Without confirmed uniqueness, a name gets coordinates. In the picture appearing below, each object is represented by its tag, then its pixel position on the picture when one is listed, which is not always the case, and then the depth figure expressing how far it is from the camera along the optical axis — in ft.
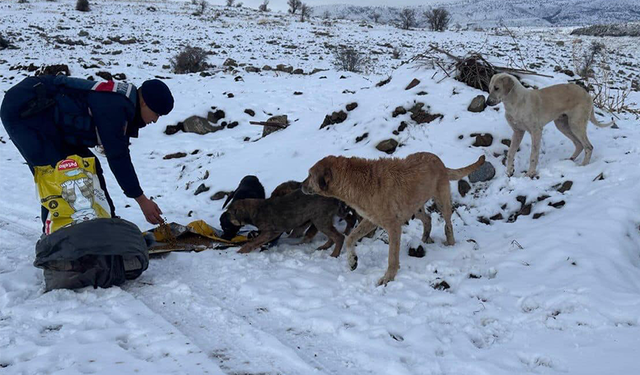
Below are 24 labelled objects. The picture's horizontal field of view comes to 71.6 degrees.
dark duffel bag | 13.65
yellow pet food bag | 14.73
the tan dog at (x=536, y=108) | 23.59
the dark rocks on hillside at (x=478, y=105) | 28.32
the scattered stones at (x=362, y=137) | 28.45
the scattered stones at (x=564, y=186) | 21.65
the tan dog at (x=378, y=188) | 16.53
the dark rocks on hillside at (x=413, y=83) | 32.05
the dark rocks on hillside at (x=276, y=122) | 37.73
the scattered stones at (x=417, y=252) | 18.07
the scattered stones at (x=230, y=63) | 73.26
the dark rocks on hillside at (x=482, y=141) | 25.96
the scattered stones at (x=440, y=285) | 15.23
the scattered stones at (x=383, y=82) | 35.76
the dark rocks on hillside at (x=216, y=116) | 43.29
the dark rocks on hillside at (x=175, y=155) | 36.68
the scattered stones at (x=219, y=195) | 26.30
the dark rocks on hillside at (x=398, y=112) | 29.19
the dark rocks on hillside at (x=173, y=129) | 42.70
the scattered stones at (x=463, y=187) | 23.30
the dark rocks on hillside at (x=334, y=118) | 32.53
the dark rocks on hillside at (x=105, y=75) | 55.88
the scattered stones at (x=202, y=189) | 27.43
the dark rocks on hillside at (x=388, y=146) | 26.48
